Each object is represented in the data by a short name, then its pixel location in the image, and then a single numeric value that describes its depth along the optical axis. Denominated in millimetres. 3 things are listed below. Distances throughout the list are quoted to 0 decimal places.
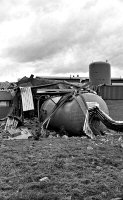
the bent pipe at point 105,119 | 8844
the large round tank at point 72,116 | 9445
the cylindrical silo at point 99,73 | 19000
